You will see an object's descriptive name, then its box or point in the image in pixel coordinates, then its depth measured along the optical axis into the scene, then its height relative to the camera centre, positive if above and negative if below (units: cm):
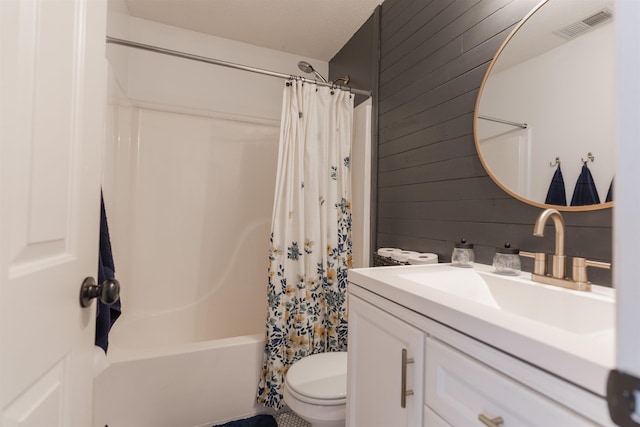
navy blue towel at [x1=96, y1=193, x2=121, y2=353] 83 -19
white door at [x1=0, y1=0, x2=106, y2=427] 40 +2
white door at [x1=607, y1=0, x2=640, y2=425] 25 +1
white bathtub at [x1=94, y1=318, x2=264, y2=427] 127 -80
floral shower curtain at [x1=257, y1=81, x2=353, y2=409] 159 -8
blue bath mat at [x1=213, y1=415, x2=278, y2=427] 144 -105
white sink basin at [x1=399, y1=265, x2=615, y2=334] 67 -21
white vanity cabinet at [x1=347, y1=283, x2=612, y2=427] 42 -30
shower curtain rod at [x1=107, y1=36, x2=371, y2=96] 141 +82
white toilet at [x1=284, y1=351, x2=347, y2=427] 114 -71
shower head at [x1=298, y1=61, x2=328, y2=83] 181 +95
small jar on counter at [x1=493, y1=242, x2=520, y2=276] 93 -13
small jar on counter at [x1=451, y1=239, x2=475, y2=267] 109 -14
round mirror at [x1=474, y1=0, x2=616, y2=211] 78 +35
